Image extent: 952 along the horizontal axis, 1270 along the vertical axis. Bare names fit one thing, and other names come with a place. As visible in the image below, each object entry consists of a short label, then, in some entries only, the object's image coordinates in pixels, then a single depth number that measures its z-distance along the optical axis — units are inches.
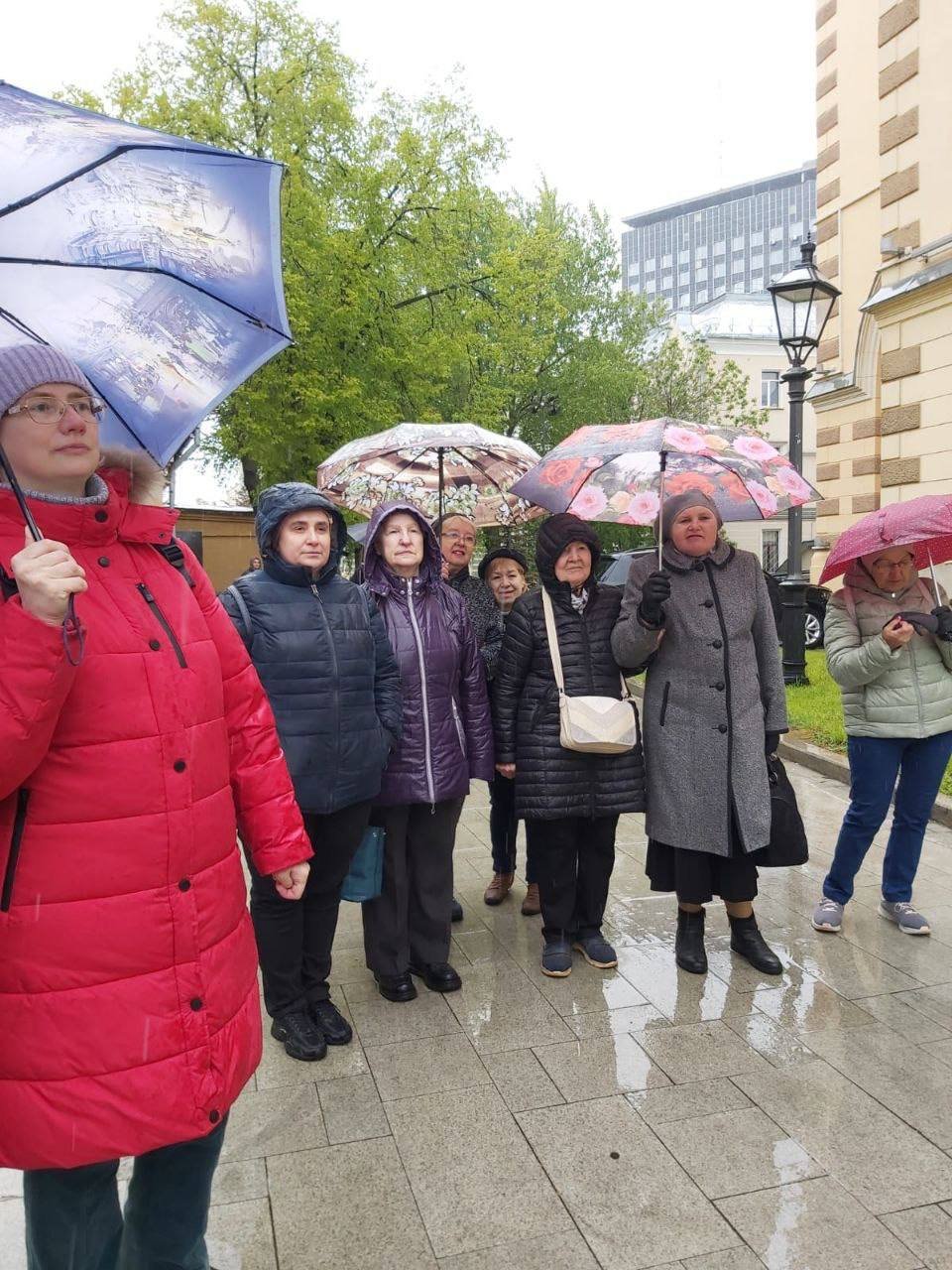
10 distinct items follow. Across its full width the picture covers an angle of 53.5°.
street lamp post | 374.0
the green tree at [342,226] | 641.6
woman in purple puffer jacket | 154.9
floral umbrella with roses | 146.5
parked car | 486.9
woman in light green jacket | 169.9
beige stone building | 427.8
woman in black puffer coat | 160.4
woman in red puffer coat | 67.8
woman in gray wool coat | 157.6
